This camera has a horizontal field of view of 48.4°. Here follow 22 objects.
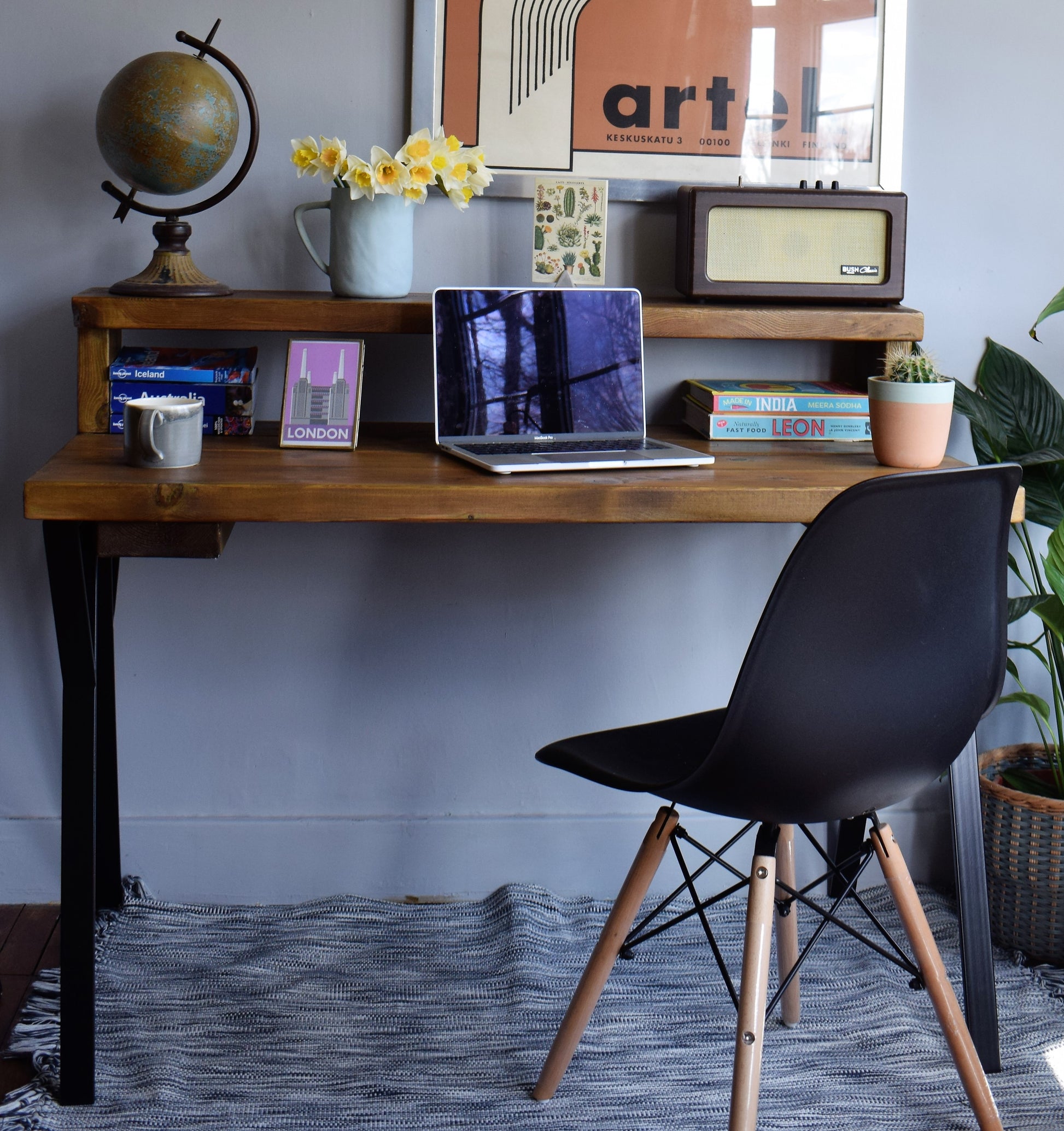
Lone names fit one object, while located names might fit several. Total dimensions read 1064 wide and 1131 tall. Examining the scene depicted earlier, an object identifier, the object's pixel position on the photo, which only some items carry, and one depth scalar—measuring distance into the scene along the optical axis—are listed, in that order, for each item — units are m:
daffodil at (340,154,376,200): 1.68
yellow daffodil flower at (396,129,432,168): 1.70
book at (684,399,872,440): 1.83
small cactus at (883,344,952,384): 1.59
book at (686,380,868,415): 1.82
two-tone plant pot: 1.58
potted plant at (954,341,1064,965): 1.87
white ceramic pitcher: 1.74
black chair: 1.15
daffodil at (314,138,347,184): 1.69
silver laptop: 1.71
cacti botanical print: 1.81
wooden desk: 1.44
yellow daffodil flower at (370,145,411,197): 1.69
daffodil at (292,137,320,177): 1.72
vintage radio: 1.79
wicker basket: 1.87
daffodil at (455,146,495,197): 1.72
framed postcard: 1.70
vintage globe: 1.63
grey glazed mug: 1.48
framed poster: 1.86
